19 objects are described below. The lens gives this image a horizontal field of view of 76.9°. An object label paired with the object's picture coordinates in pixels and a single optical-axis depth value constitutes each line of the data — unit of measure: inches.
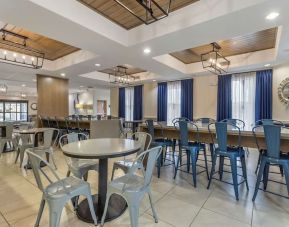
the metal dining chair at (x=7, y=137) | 195.8
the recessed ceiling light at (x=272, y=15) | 102.0
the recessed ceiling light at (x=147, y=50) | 160.6
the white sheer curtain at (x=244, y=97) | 240.3
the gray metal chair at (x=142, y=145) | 98.7
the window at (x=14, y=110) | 525.7
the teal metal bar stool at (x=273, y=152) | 89.4
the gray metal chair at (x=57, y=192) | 64.3
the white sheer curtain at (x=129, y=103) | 387.2
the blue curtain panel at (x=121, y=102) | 397.4
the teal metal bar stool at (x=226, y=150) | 103.9
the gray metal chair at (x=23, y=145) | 164.8
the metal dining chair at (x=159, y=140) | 141.4
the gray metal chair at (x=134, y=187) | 68.6
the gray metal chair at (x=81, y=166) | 92.2
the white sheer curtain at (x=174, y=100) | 317.4
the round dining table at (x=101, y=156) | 74.1
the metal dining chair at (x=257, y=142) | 101.7
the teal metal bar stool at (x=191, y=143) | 120.0
